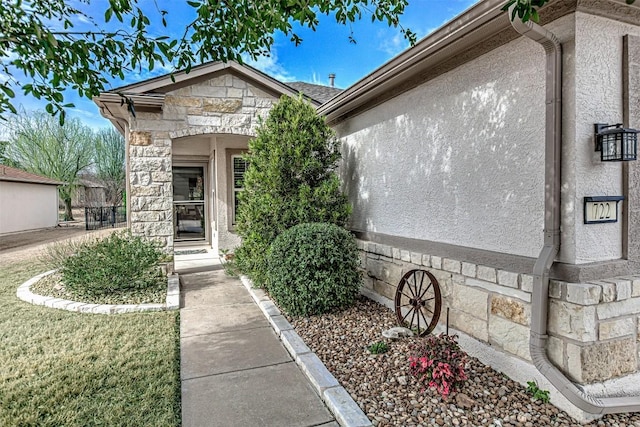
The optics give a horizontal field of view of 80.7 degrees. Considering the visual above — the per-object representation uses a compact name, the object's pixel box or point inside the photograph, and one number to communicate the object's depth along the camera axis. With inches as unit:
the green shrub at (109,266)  222.2
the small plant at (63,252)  250.7
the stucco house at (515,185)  107.1
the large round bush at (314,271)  182.1
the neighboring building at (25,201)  642.8
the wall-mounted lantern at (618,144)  103.7
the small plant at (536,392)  111.7
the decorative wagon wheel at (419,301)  153.4
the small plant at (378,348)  145.0
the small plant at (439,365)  115.2
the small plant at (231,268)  258.1
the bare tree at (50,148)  908.0
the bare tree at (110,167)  1010.2
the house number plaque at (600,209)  107.3
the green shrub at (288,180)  222.1
